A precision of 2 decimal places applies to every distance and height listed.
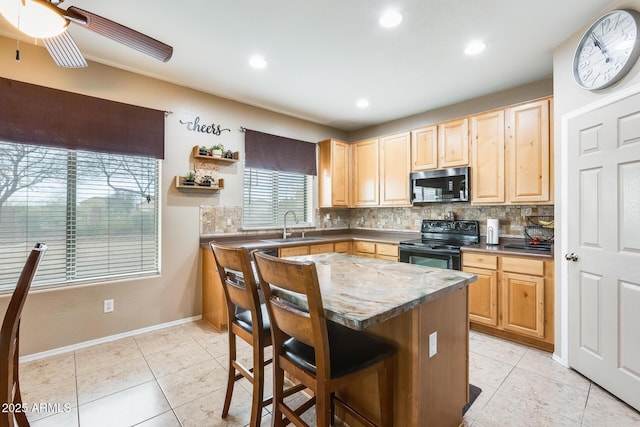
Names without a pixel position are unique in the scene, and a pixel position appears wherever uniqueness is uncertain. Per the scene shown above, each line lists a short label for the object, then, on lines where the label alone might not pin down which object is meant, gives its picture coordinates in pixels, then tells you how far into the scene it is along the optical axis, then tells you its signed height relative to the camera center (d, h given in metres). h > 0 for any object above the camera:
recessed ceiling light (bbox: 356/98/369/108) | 3.92 +1.53
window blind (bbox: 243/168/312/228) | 4.09 +0.25
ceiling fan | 1.45 +1.04
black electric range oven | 3.32 -0.38
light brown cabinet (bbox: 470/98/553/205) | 2.97 +0.64
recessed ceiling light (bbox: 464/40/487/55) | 2.56 +1.51
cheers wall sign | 3.49 +1.07
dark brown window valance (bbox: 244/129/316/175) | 4.02 +0.89
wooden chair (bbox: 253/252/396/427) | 1.14 -0.65
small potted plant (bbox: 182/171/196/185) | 3.37 +0.39
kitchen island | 1.25 -0.59
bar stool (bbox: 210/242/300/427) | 1.53 -0.62
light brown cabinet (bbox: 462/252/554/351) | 2.72 -0.84
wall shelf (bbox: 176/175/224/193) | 3.33 +0.31
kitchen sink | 3.92 -0.38
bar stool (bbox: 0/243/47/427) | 1.20 -0.51
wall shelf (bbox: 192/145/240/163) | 3.45 +0.68
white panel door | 1.94 -0.24
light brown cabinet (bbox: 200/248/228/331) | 3.15 -0.96
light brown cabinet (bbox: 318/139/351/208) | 4.71 +0.66
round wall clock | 1.93 +1.19
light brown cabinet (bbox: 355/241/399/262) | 3.96 -0.54
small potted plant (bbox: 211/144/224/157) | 3.54 +0.77
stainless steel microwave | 3.60 +0.37
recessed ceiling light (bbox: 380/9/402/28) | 2.17 +1.51
